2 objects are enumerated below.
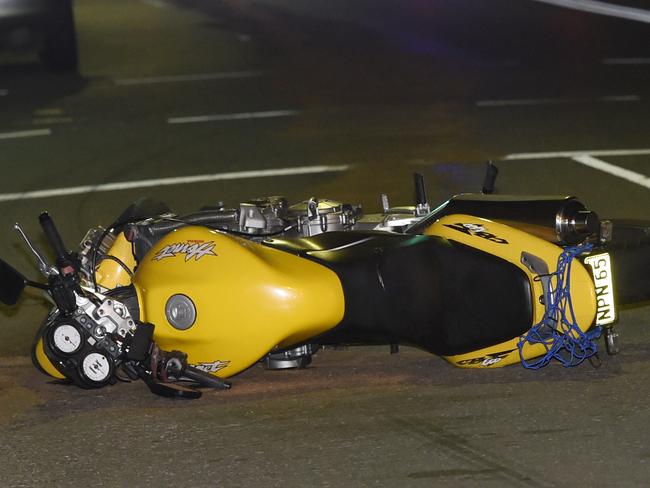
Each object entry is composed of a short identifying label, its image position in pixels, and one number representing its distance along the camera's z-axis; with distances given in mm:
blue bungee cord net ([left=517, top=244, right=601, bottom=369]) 12383
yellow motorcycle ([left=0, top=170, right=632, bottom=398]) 12227
